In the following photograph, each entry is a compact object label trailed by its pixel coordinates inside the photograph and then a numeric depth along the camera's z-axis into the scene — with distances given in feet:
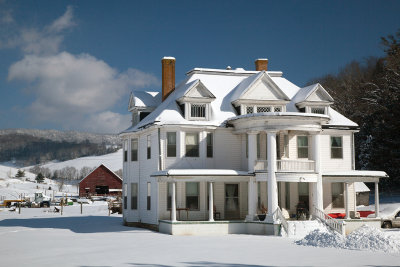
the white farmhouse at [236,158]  102.47
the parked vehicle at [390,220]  114.93
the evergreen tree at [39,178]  490.08
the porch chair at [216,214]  109.91
